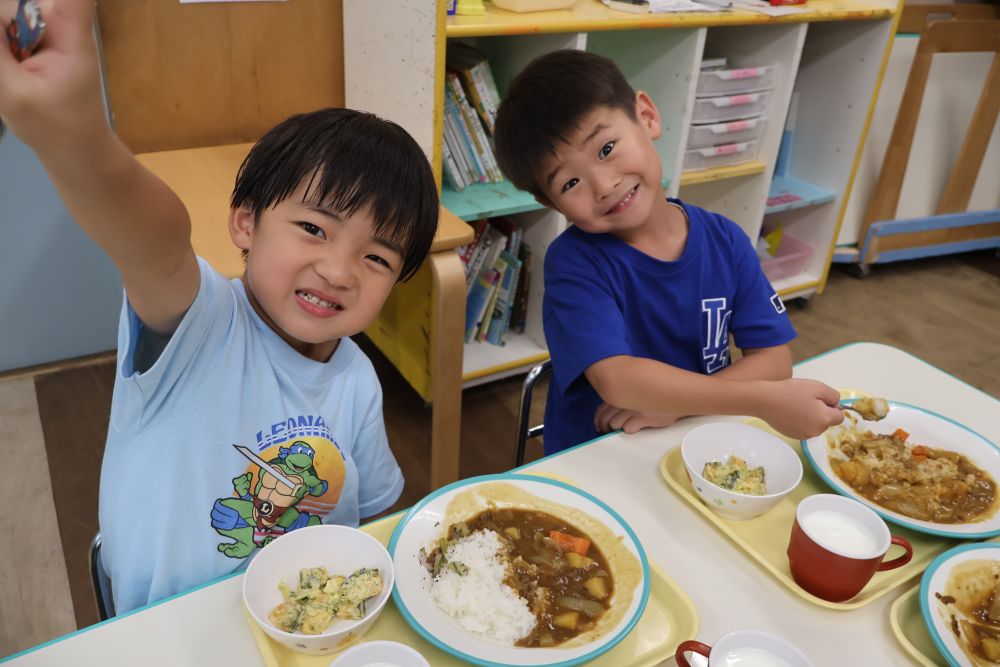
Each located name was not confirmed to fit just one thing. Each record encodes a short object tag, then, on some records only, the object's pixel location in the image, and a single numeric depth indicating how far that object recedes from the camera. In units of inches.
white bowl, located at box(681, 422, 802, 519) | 37.1
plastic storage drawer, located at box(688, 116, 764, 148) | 101.7
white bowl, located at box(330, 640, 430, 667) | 26.4
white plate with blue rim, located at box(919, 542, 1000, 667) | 30.4
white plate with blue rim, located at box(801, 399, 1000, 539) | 36.7
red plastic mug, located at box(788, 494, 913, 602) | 31.2
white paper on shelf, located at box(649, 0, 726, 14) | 89.4
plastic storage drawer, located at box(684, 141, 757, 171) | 104.0
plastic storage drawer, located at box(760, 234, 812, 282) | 122.7
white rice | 30.1
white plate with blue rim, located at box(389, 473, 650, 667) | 28.9
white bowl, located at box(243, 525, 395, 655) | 27.6
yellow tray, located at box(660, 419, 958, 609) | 33.5
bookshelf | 74.0
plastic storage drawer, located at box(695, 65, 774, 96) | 98.3
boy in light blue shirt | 34.4
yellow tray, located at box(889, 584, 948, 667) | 30.5
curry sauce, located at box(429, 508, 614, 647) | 30.7
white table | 28.3
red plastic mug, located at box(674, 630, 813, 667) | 27.1
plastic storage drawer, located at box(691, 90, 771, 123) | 99.9
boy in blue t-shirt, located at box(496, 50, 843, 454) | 43.4
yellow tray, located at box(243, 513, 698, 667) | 28.5
